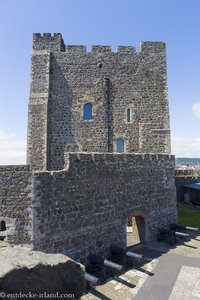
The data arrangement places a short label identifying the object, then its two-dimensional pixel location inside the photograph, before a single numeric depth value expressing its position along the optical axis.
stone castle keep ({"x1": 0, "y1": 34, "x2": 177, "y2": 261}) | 14.28
